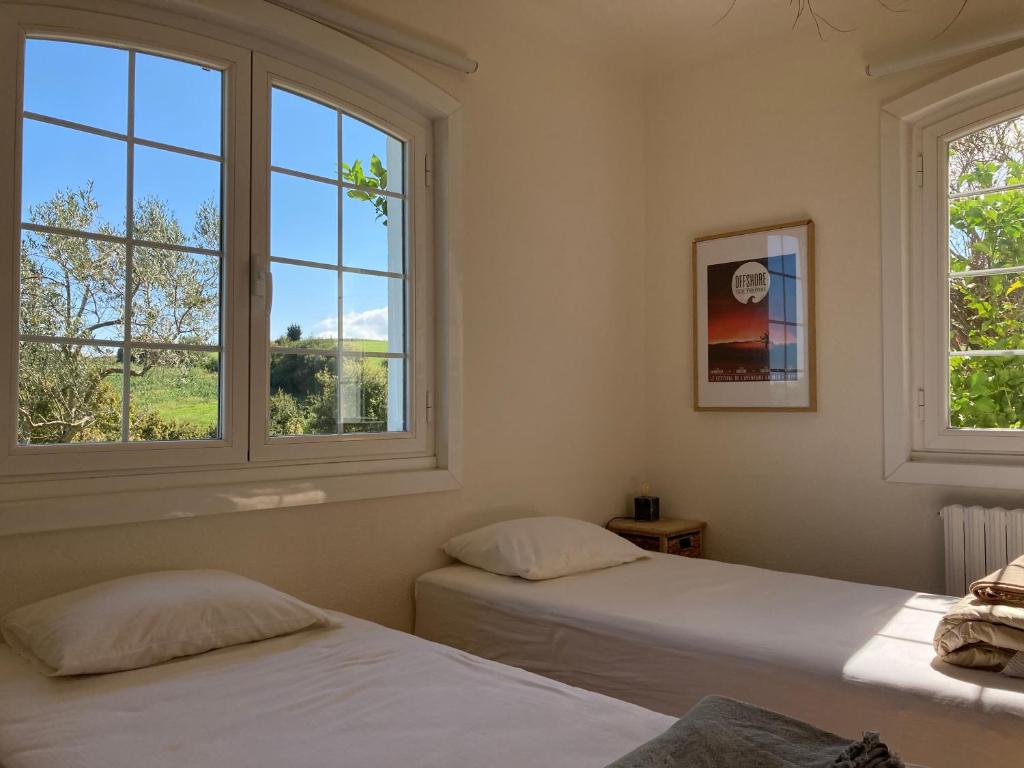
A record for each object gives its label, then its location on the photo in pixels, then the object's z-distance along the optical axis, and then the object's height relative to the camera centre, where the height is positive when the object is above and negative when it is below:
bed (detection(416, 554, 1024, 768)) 1.80 -0.67
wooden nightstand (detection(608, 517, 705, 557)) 3.66 -0.63
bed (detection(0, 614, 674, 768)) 1.44 -0.64
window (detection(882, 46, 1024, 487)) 3.14 +0.50
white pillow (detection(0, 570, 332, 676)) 1.82 -0.54
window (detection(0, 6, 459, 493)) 2.23 +0.45
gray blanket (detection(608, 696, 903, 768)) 1.32 -0.60
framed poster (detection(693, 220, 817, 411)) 3.62 +0.38
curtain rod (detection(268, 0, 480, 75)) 2.70 +1.34
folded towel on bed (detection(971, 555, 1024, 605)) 1.95 -0.47
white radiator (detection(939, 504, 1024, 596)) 2.93 -0.53
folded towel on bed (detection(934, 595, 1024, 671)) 1.88 -0.56
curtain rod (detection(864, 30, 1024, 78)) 3.06 +1.39
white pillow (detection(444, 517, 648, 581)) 2.87 -0.56
